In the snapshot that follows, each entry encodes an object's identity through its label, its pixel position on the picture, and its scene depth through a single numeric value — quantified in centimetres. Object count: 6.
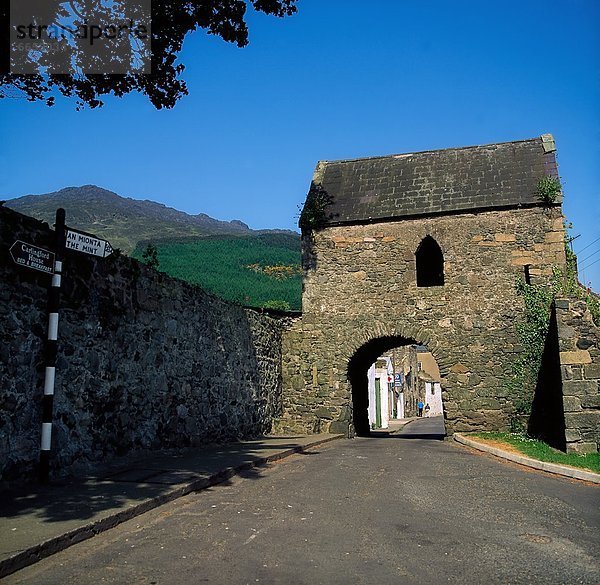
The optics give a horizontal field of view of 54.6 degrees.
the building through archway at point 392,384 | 1806
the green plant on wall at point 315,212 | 1758
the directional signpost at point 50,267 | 684
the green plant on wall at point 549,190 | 1574
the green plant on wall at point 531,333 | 1511
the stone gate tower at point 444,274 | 1568
